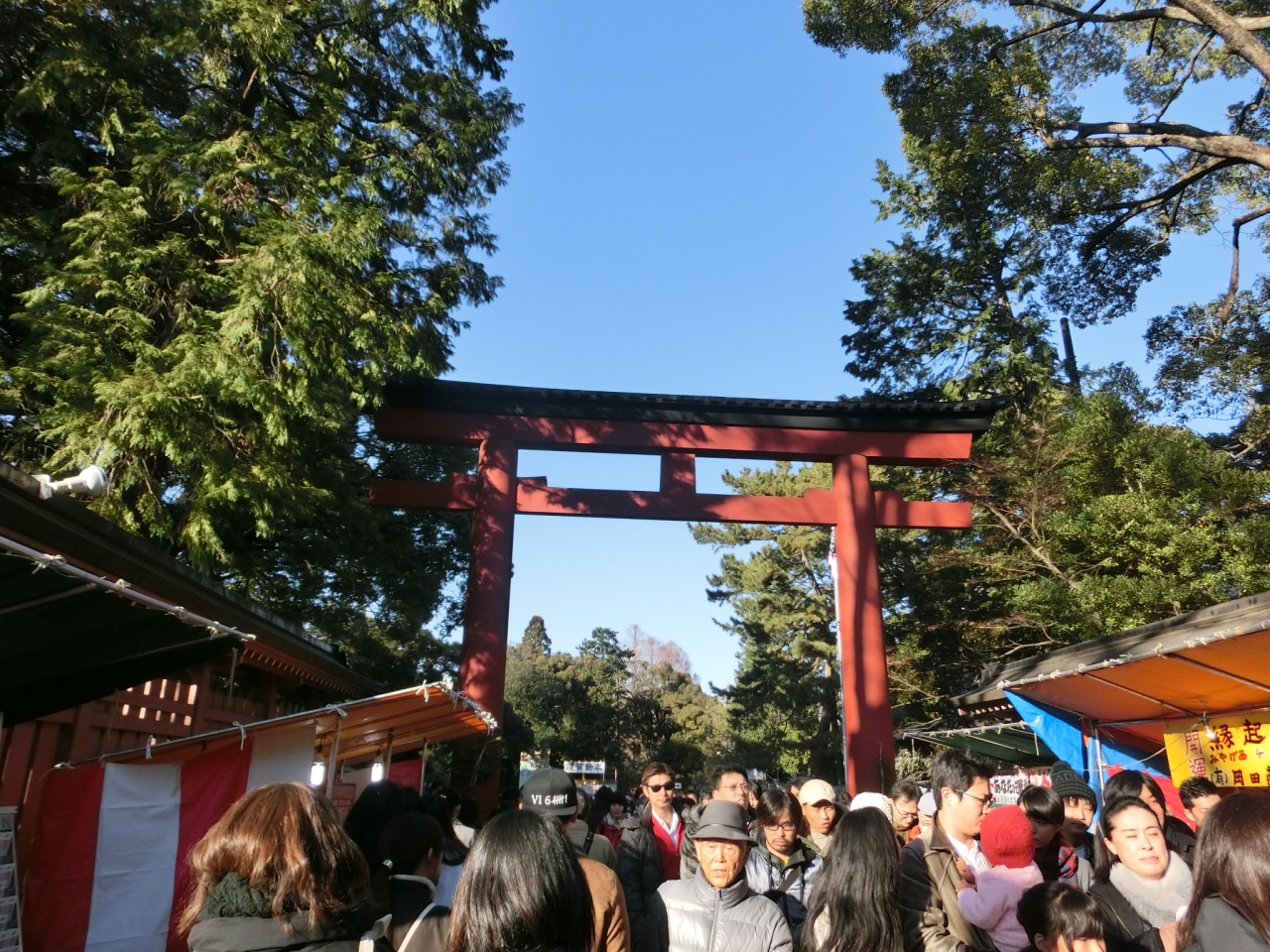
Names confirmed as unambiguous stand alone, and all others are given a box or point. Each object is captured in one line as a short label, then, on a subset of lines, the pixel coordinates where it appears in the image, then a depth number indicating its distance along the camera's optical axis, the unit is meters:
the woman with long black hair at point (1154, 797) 3.63
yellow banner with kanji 5.67
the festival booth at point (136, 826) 3.59
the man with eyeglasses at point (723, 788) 4.11
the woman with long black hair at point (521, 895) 1.95
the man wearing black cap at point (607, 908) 2.37
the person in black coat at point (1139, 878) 2.78
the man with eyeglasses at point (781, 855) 3.65
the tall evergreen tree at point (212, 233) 6.87
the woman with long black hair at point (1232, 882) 1.84
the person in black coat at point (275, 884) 1.95
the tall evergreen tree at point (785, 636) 25.09
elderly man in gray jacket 2.54
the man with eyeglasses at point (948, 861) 2.57
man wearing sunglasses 4.19
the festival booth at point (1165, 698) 5.03
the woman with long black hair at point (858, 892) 2.35
